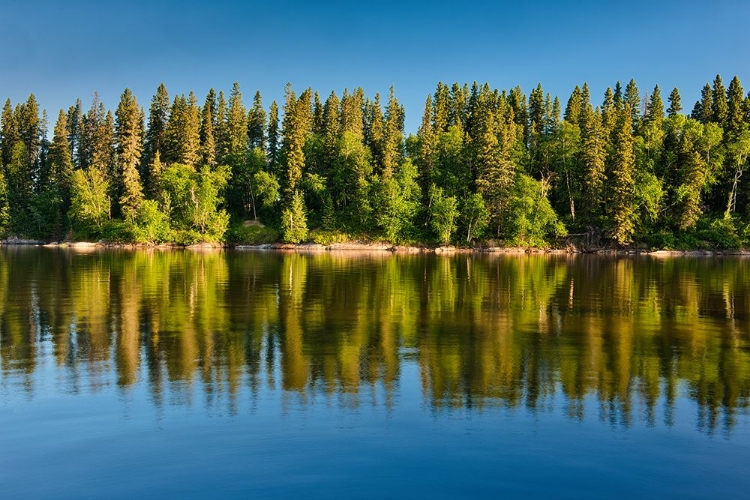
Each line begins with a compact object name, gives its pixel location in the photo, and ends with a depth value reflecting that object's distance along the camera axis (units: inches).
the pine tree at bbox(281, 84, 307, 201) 3976.4
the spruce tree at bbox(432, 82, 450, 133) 4421.8
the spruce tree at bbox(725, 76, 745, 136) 3761.3
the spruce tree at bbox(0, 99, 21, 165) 4672.7
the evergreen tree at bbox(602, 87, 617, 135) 4000.0
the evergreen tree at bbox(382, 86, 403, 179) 3865.7
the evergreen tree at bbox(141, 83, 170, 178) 4466.0
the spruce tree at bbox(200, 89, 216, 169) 4259.4
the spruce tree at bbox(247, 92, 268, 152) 4712.1
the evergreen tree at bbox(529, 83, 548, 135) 4338.1
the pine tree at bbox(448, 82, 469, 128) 4680.1
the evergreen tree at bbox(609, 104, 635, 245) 3363.7
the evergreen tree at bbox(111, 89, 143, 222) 3772.1
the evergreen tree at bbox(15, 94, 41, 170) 4694.9
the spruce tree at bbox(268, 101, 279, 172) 4643.2
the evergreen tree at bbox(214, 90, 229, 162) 4397.1
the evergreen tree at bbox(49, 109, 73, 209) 4256.9
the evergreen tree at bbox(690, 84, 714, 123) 4089.6
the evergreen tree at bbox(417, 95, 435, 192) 4060.0
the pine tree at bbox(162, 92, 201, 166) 4069.9
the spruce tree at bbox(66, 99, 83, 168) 4781.5
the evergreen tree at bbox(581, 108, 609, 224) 3555.6
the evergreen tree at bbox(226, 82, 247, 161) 4333.2
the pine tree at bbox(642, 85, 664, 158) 3772.1
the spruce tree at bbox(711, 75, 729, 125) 3917.3
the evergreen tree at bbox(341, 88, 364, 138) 4431.6
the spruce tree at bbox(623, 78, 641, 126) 4571.1
